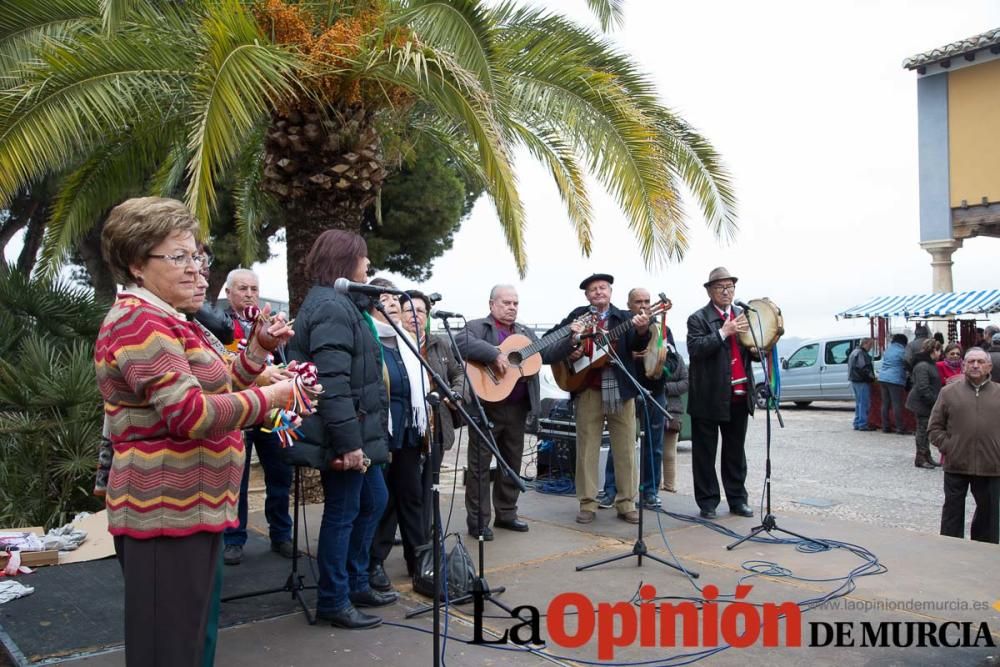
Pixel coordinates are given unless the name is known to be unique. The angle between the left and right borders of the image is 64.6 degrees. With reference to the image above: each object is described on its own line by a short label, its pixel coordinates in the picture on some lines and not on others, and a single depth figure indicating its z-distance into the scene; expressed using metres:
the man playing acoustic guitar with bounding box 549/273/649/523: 6.49
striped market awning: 16.69
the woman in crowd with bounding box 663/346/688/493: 7.97
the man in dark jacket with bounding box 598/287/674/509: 6.80
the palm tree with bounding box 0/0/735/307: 6.21
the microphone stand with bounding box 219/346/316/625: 4.46
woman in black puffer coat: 3.89
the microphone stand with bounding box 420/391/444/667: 3.03
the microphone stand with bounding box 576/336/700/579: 5.08
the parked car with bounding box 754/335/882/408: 19.00
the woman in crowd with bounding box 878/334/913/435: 13.77
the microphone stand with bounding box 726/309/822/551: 5.82
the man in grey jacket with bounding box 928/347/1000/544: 5.95
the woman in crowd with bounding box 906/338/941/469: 10.75
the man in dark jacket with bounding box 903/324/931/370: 12.78
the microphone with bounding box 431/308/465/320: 3.68
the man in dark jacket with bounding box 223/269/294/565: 5.24
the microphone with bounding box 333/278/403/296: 3.26
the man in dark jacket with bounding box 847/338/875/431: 15.08
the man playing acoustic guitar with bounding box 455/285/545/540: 6.07
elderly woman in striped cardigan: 2.32
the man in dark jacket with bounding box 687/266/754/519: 6.60
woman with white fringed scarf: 4.73
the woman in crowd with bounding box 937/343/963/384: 12.01
